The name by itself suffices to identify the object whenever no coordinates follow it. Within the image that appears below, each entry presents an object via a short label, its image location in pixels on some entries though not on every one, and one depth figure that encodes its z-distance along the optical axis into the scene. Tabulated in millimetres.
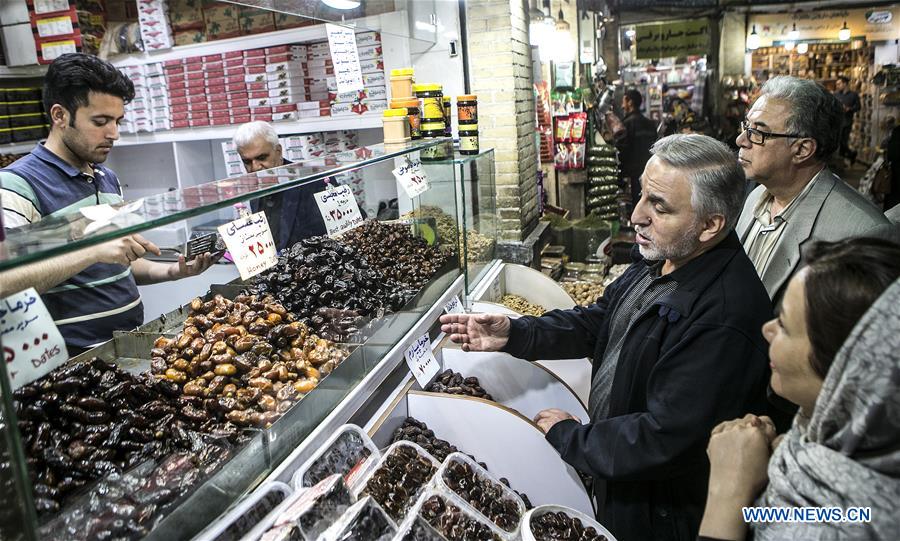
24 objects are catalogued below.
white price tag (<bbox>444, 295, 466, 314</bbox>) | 3051
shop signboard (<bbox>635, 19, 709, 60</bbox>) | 11852
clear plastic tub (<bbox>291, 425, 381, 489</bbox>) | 1748
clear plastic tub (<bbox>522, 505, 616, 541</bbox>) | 1861
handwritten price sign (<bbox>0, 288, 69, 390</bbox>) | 1137
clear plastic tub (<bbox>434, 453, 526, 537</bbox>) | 1933
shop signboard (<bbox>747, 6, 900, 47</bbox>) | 12523
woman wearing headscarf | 957
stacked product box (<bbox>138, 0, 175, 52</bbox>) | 5656
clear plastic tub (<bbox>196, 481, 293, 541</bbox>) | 1396
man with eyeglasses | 2654
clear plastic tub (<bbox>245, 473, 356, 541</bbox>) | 1465
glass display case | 1258
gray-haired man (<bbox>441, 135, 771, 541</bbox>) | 1857
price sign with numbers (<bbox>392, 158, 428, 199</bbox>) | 3000
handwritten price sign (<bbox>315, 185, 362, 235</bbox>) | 2470
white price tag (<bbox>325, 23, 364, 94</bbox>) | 3383
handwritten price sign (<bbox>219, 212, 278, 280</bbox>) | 1772
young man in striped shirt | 2611
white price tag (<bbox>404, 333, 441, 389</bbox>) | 2588
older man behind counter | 3234
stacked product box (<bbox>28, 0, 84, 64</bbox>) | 4930
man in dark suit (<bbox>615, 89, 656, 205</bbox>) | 9086
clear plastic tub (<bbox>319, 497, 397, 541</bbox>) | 1493
